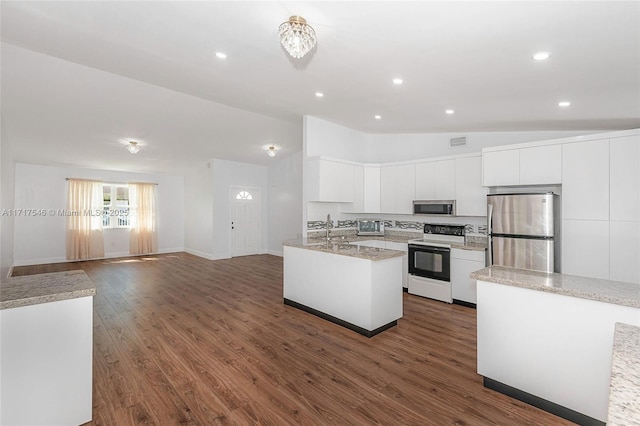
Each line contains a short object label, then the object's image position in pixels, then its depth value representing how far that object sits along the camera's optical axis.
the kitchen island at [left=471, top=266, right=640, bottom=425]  1.82
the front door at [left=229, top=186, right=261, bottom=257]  8.70
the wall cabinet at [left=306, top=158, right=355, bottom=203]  4.82
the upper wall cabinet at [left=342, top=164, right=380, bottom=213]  5.58
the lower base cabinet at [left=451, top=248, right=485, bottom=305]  4.25
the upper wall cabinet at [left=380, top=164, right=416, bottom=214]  5.22
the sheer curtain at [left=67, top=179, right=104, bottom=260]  7.92
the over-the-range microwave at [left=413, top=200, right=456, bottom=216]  4.73
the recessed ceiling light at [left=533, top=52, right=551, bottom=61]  2.33
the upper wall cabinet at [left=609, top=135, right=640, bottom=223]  3.21
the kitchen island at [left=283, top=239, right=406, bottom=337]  3.37
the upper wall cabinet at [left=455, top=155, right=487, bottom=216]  4.47
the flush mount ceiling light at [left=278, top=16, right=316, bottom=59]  1.91
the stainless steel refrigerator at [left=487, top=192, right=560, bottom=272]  3.62
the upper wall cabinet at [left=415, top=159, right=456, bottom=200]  4.77
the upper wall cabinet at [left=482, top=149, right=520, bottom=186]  3.99
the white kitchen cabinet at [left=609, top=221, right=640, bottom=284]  3.23
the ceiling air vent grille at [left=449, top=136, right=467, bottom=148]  5.10
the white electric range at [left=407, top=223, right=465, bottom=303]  4.48
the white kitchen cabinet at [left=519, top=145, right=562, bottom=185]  3.69
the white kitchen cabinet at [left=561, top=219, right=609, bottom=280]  3.42
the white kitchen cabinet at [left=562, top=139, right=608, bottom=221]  3.39
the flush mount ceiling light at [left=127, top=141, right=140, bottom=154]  6.12
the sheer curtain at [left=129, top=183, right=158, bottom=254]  8.92
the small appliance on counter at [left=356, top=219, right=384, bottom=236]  5.81
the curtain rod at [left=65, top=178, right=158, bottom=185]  8.12
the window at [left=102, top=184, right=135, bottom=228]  8.55
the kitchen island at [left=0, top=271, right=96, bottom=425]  1.73
